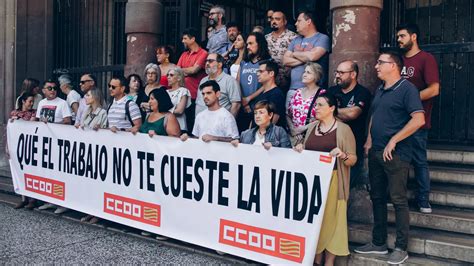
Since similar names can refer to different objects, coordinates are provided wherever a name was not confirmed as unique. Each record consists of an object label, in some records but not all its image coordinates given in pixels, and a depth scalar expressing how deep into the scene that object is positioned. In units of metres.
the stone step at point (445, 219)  4.91
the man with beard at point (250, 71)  6.07
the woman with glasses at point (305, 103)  5.37
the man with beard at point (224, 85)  6.07
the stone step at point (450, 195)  5.36
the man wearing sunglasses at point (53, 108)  7.67
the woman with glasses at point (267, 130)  5.09
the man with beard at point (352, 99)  5.21
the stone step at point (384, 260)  4.52
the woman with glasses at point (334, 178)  4.67
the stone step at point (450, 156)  6.20
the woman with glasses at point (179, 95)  6.35
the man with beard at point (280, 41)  6.36
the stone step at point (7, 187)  8.71
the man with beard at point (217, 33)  7.33
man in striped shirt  6.59
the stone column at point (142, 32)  8.62
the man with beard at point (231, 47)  6.92
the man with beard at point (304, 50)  5.88
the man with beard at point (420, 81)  5.19
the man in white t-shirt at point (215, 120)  5.58
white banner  4.69
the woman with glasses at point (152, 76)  6.72
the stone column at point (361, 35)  5.88
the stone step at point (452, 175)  5.75
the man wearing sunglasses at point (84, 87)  7.50
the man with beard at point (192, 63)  7.04
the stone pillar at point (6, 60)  10.77
